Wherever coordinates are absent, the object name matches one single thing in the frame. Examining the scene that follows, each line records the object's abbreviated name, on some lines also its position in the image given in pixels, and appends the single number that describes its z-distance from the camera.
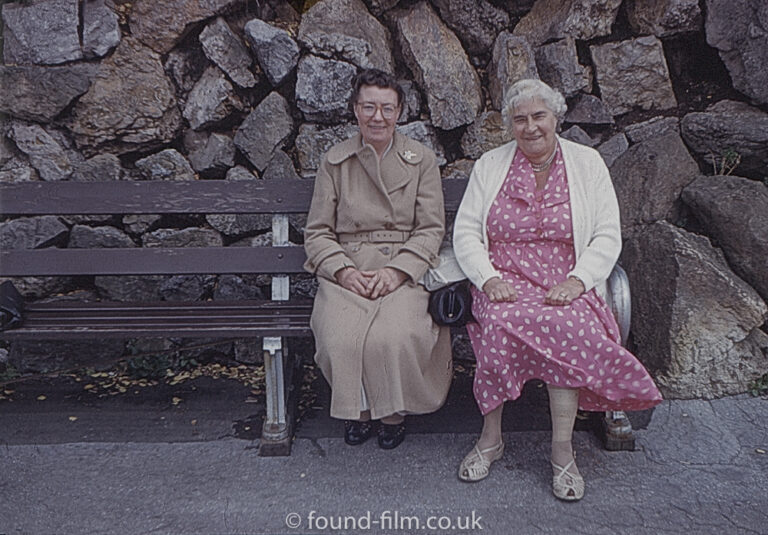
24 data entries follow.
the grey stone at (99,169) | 3.93
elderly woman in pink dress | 2.53
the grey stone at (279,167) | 3.96
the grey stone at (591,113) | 4.06
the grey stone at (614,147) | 4.02
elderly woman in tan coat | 2.71
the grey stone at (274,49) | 3.93
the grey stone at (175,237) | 3.94
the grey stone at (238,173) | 3.99
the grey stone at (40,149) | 3.87
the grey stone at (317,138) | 3.97
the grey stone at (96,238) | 3.89
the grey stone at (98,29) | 3.87
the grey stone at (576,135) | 4.01
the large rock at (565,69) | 4.05
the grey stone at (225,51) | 3.97
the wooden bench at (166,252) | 3.25
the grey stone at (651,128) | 4.03
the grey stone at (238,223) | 3.97
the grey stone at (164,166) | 3.97
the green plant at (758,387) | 3.29
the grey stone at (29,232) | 3.84
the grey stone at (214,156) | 3.98
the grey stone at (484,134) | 4.07
